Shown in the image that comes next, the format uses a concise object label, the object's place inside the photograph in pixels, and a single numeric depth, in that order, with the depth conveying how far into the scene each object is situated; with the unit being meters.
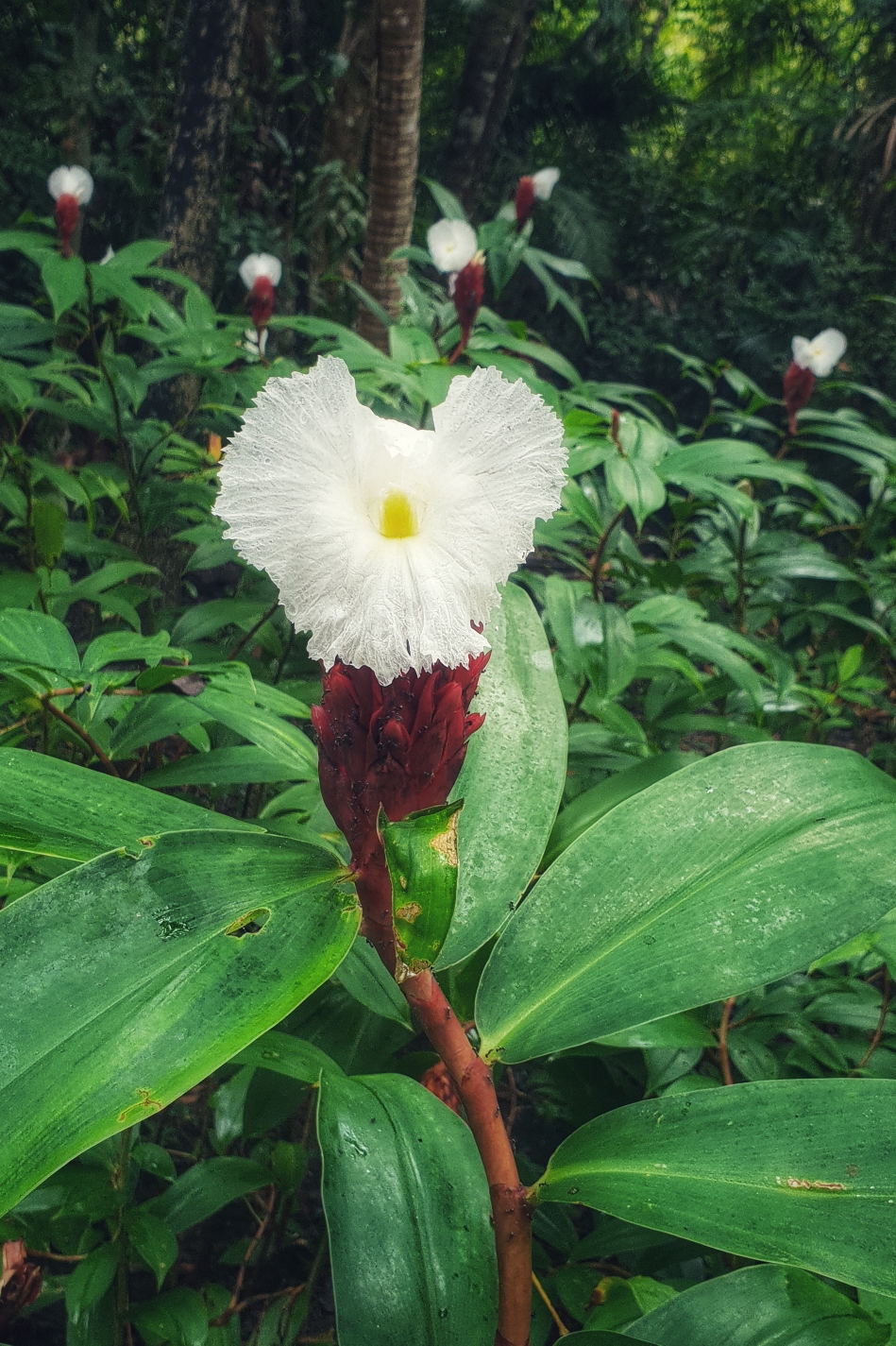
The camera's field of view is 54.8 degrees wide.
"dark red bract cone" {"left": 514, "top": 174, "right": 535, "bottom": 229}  2.12
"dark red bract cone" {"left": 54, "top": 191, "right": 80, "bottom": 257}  1.79
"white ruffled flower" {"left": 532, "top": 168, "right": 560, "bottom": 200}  2.38
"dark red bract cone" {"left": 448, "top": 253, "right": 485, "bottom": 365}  1.52
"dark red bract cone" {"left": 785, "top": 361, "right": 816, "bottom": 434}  1.88
